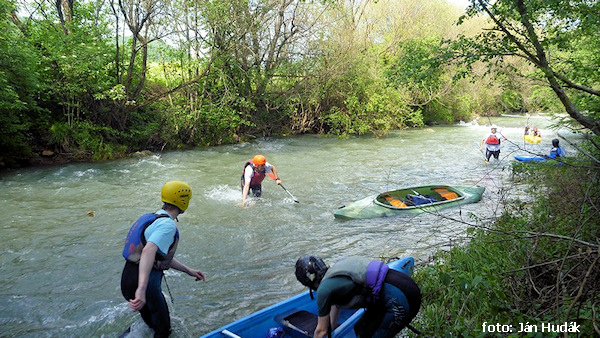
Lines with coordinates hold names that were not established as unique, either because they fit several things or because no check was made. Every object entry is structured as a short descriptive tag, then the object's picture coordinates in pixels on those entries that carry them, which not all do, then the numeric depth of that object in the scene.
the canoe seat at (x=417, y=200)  8.88
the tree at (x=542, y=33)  4.99
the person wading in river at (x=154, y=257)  3.01
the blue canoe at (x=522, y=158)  13.02
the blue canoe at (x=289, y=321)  3.63
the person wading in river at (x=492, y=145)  14.03
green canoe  8.40
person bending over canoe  2.90
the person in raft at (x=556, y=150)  10.98
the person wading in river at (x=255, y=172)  8.87
